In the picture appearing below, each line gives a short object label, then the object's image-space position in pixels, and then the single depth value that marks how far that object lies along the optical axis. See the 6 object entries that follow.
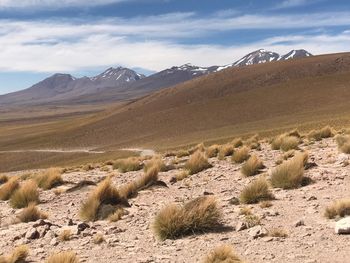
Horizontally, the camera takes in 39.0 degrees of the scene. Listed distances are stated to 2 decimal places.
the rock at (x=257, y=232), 9.39
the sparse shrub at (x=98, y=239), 10.35
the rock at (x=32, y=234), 11.16
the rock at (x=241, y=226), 10.03
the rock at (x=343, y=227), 8.82
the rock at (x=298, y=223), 9.87
